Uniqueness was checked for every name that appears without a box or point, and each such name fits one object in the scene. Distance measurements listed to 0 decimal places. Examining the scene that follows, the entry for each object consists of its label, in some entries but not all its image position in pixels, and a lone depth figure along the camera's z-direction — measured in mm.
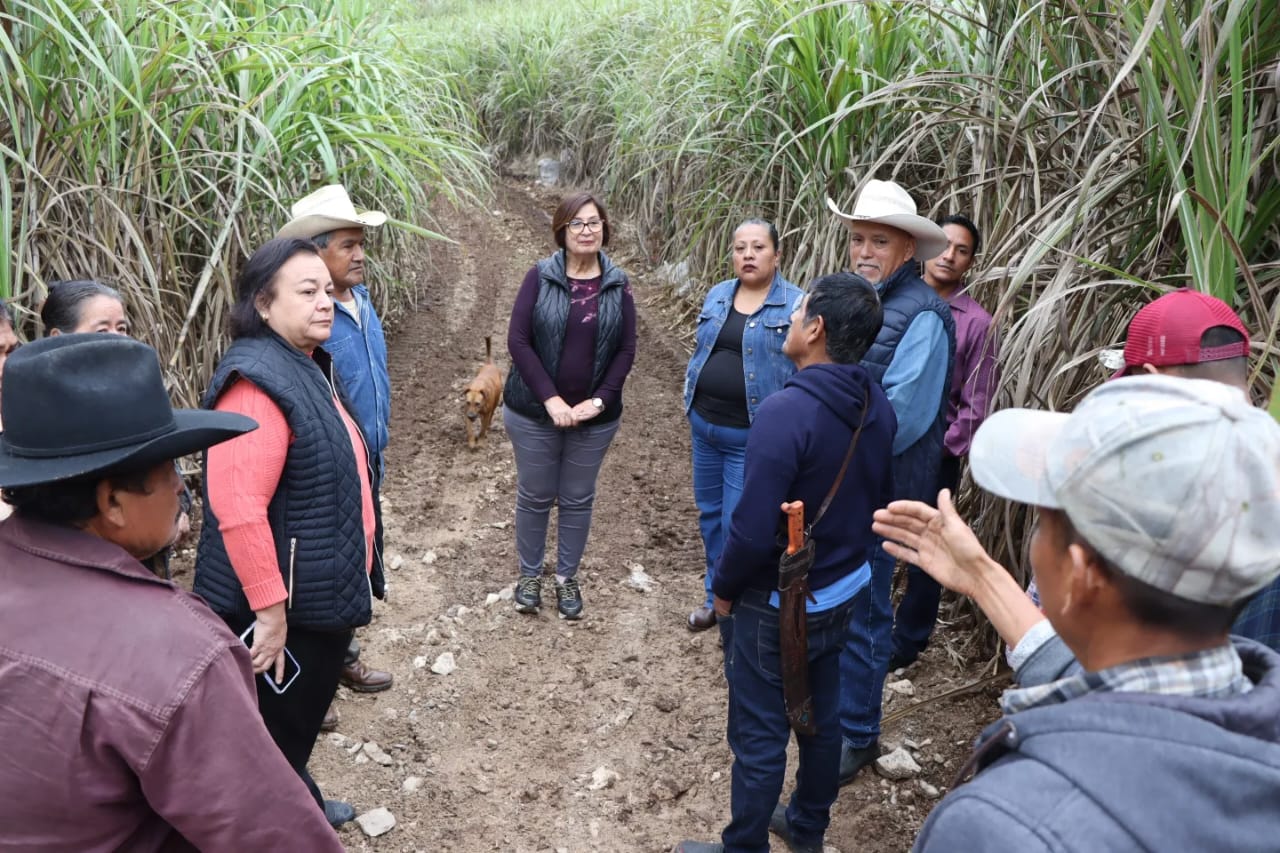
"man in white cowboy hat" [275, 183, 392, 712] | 3242
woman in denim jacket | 3646
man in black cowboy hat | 1340
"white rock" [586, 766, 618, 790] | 3305
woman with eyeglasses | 3902
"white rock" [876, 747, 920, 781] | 3287
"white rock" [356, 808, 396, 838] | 3051
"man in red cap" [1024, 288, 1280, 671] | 2150
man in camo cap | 948
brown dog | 5691
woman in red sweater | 2367
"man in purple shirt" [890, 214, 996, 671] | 3471
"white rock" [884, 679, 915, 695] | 3729
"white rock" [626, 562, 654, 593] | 4598
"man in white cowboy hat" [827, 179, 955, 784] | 3076
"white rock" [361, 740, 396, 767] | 3389
